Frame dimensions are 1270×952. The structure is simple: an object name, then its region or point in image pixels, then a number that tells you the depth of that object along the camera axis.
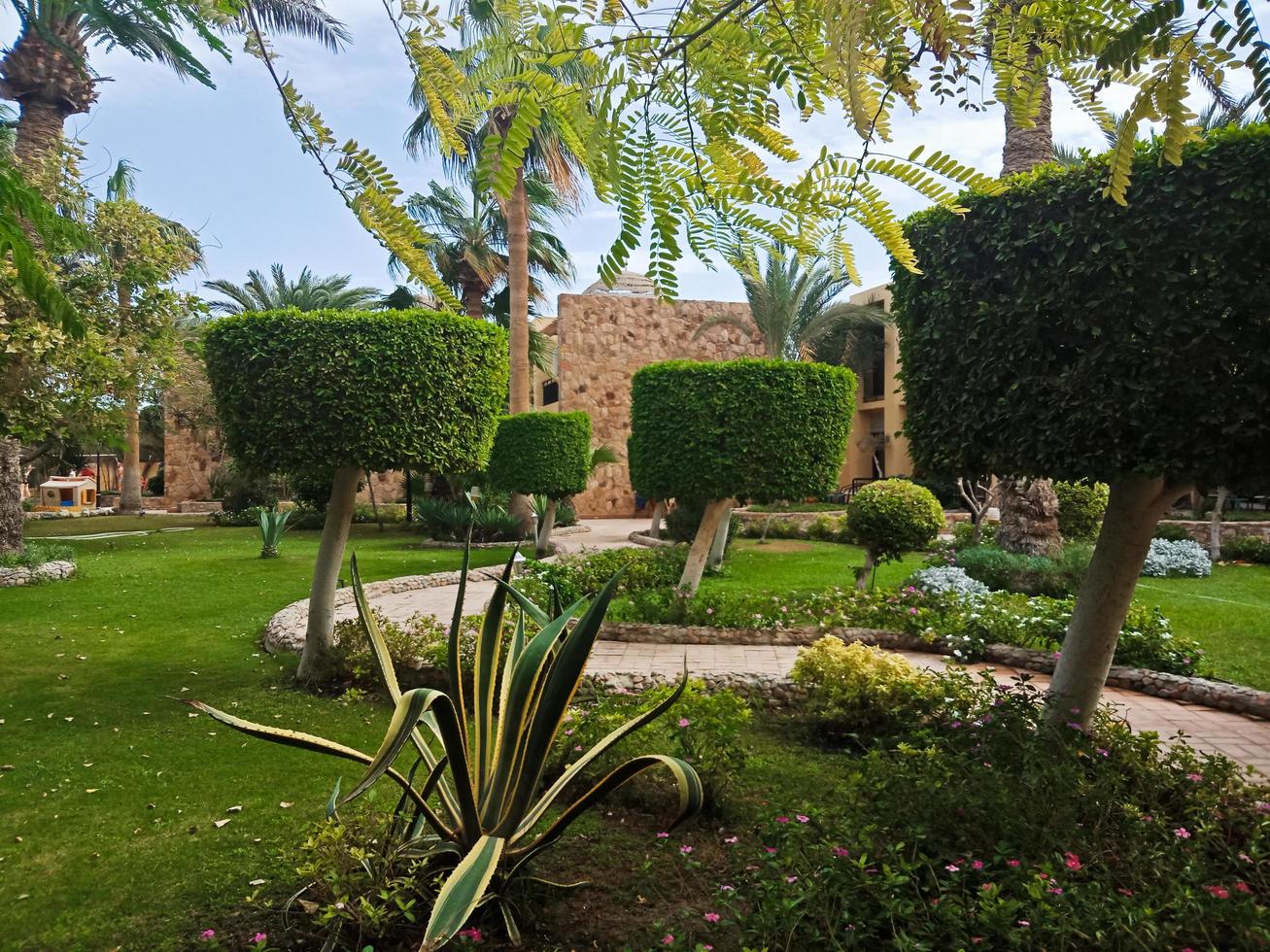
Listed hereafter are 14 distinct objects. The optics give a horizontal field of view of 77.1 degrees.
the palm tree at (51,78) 11.44
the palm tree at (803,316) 21.78
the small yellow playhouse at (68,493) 30.92
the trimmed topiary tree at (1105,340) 2.85
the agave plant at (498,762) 2.35
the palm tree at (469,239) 20.88
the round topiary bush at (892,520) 9.45
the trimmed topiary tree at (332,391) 5.44
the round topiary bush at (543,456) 14.66
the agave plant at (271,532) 13.23
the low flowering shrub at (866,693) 4.57
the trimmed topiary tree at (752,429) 7.83
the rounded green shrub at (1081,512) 12.98
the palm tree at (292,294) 24.98
